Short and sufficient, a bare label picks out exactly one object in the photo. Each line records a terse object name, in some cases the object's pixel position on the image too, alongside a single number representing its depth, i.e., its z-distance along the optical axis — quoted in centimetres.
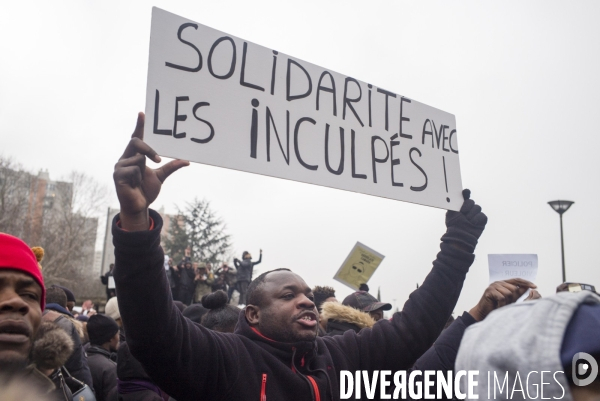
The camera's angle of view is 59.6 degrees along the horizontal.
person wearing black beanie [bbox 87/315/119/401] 405
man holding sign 188
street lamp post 1248
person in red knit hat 179
